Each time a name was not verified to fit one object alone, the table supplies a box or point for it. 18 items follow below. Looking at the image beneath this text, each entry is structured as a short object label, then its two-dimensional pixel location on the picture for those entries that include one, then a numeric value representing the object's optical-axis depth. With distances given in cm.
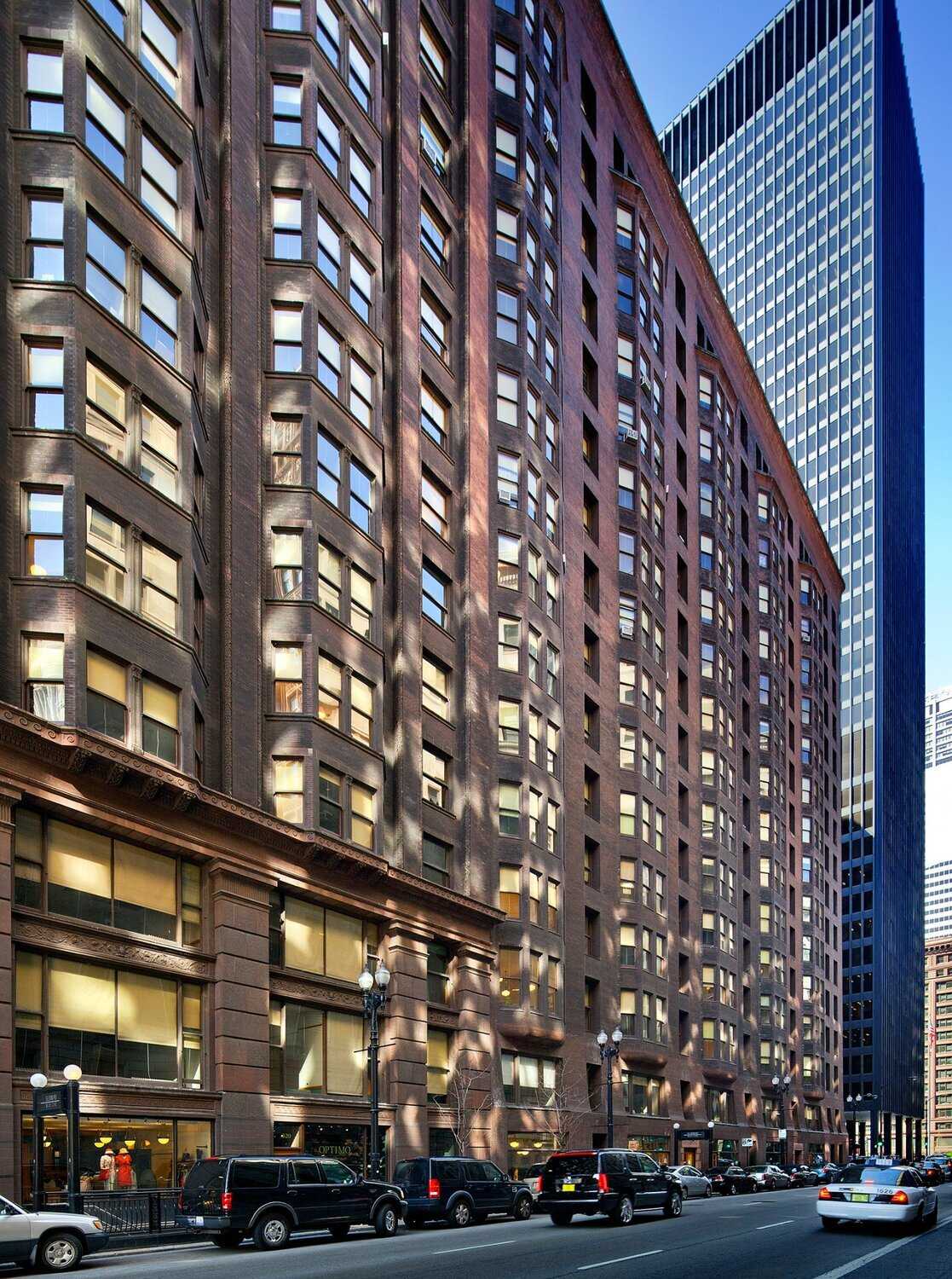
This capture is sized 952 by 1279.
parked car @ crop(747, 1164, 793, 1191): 6525
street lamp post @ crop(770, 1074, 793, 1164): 9462
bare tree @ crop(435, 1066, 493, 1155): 4831
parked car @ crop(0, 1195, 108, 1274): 2245
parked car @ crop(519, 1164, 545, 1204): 4609
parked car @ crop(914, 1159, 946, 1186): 6223
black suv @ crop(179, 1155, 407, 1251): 2670
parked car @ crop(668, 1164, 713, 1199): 5356
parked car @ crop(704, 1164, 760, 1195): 6053
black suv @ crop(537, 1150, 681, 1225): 3269
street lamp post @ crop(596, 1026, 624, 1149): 5022
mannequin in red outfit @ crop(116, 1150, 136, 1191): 3092
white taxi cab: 2895
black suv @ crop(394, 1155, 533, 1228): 3325
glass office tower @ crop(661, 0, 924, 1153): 17425
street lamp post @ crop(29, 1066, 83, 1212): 2583
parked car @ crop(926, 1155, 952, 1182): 8614
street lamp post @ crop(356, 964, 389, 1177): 3434
